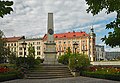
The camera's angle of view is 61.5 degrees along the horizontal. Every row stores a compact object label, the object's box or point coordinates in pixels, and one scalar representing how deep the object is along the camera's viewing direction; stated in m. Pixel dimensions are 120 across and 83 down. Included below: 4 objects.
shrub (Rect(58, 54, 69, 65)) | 17.84
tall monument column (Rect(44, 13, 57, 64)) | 16.64
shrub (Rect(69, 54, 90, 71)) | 11.40
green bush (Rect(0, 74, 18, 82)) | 8.55
